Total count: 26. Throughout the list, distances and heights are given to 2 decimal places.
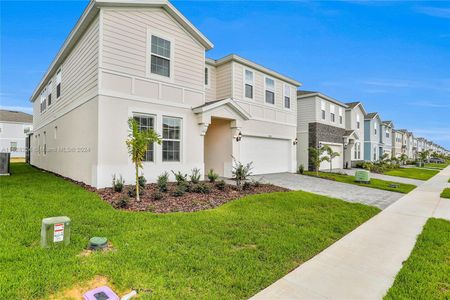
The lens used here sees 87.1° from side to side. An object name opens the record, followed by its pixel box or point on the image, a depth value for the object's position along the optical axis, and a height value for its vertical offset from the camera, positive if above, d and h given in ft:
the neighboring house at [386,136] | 116.06 +8.95
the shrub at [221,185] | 30.22 -4.40
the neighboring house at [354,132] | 81.76 +7.46
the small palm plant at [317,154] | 55.01 -0.42
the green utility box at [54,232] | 11.85 -4.19
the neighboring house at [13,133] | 114.32 +7.85
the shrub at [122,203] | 20.61 -4.63
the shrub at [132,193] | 24.22 -4.45
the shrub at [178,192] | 25.48 -4.48
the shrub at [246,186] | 30.72 -4.54
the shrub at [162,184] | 26.89 -3.84
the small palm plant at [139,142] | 21.99 +0.76
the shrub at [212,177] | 34.24 -3.77
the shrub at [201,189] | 27.73 -4.51
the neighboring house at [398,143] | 143.02 +6.90
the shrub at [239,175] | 31.74 -3.30
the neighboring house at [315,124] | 64.54 +8.12
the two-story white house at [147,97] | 27.96 +7.73
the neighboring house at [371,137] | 98.63 +7.02
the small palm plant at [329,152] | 56.70 +0.10
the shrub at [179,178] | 30.04 -3.64
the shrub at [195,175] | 31.78 -3.56
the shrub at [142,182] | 27.66 -3.74
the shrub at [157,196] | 23.51 -4.55
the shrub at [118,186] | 25.59 -3.91
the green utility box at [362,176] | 44.47 -4.44
